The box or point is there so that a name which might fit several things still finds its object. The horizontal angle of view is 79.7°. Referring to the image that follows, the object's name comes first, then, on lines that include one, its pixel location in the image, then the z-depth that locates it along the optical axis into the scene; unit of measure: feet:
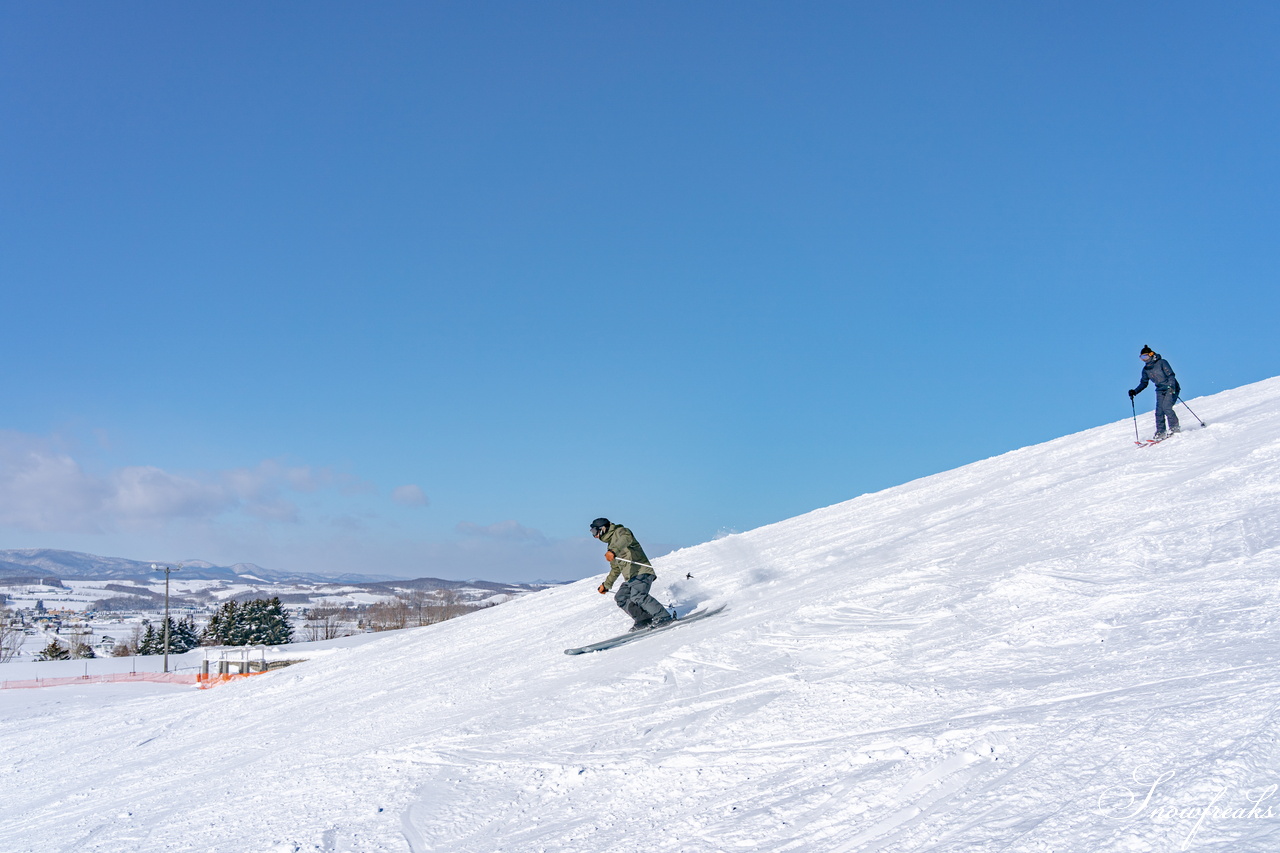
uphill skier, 44.45
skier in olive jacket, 33.17
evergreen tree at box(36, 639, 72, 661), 260.21
